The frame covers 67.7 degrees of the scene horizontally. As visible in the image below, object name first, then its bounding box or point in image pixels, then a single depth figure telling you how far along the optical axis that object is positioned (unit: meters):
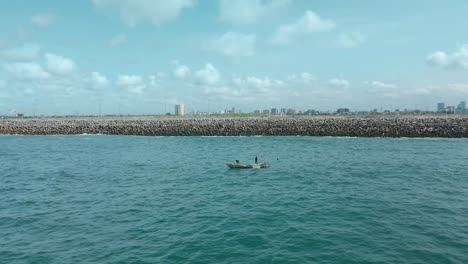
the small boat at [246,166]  35.41
